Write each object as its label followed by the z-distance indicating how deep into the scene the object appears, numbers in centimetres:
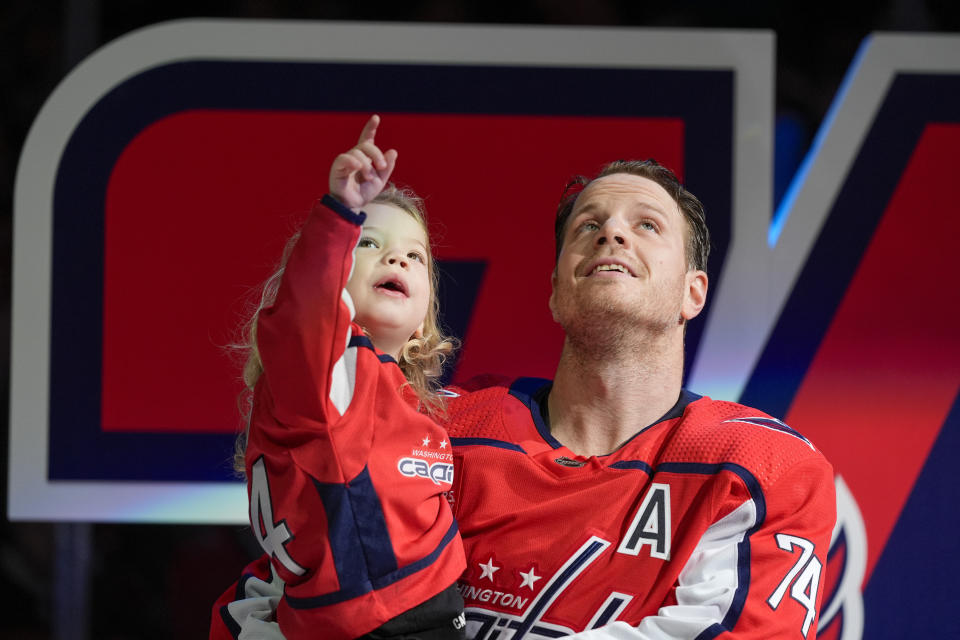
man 541
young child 526
